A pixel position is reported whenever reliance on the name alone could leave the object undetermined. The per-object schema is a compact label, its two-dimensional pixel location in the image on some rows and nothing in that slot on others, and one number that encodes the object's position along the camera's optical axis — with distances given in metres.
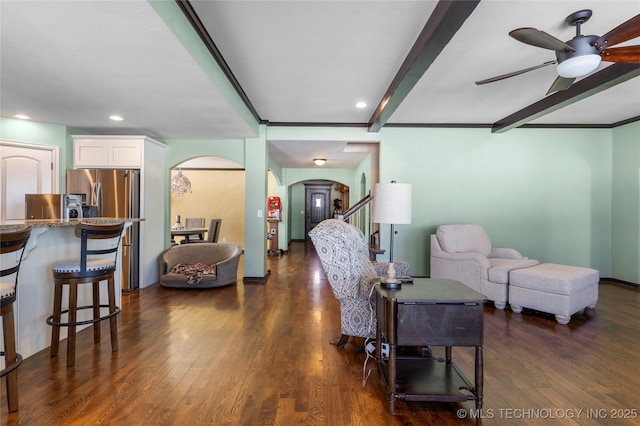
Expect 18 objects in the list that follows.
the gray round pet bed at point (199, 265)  4.93
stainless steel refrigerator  4.68
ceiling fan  2.12
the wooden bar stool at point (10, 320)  1.82
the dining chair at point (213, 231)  7.05
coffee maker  3.38
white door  4.35
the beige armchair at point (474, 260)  4.02
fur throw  4.90
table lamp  2.32
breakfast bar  2.53
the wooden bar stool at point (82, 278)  2.47
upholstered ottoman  3.44
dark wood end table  1.87
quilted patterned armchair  2.62
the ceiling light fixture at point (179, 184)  7.66
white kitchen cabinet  4.81
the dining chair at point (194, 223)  8.41
